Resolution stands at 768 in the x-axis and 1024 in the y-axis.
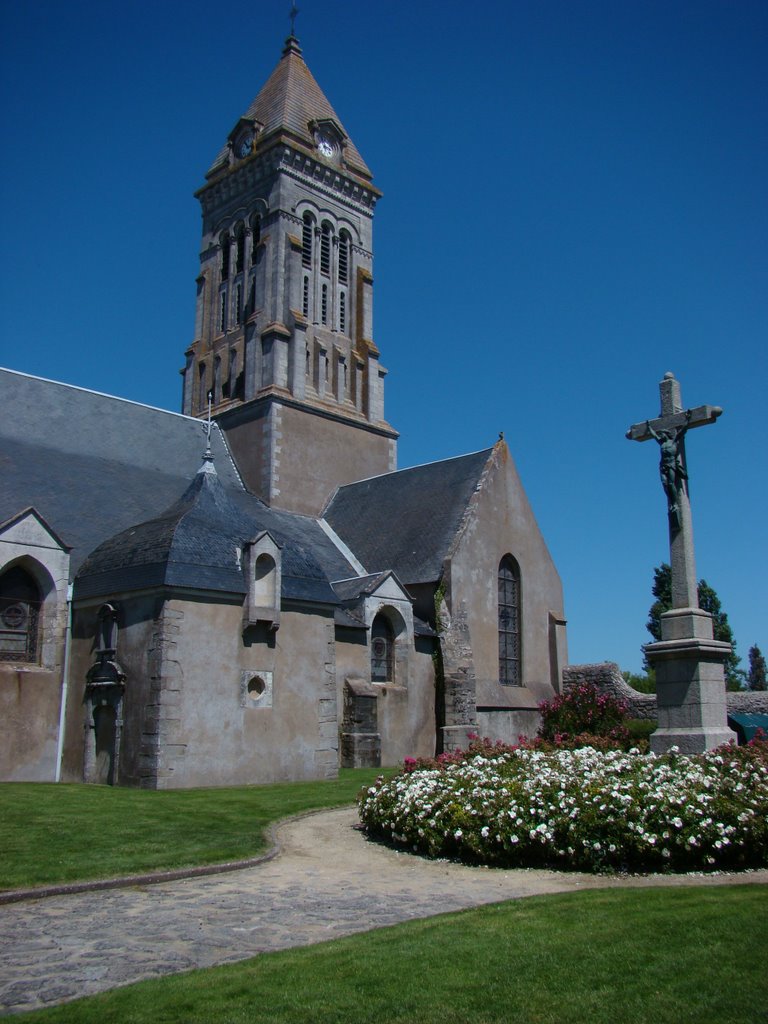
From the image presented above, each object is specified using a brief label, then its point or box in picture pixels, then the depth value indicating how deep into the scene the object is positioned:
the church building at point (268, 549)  17.62
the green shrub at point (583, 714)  22.41
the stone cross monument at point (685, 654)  12.80
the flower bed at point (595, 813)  9.45
